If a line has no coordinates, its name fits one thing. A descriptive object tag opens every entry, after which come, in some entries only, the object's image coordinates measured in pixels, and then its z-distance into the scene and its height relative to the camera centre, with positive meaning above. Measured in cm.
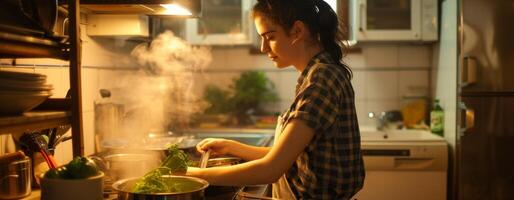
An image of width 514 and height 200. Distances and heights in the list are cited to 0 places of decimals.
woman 114 -9
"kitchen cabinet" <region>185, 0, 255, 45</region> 303 +38
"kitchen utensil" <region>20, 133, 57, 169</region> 136 -17
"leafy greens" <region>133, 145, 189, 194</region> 106 -23
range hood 173 +30
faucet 315 -27
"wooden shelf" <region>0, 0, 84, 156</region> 86 +4
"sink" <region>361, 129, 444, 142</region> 276 -35
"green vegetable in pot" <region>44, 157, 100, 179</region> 97 -18
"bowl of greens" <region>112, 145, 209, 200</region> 99 -24
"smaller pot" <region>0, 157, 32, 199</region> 123 -25
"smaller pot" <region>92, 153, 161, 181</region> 143 -25
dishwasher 270 -52
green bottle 290 -26
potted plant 323 -11
